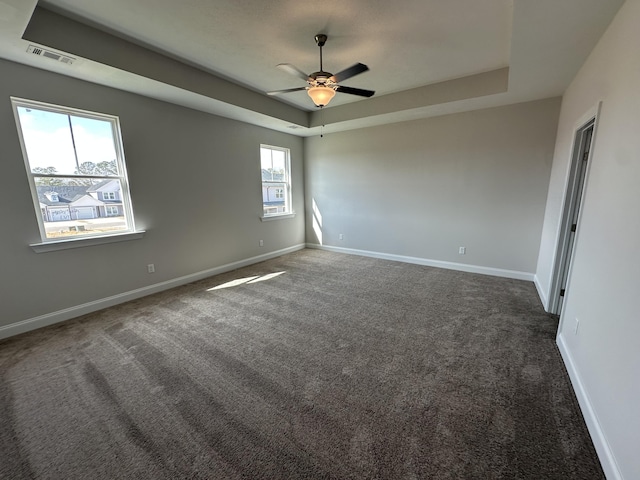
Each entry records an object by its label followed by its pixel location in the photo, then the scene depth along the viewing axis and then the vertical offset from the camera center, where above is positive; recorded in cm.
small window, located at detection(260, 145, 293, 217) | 546 +21
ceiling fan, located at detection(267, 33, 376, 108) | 242 +105
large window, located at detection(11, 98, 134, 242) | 276 +26
